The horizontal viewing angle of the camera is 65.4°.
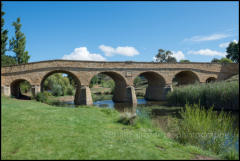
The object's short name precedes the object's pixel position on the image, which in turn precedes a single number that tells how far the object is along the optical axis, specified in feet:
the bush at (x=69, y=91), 112.23
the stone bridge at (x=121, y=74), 66.49
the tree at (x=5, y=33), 59.36
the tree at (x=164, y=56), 245.08
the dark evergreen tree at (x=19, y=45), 90.07
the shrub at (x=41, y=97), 63.85
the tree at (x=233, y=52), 158.83
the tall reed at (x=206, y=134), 18.19
